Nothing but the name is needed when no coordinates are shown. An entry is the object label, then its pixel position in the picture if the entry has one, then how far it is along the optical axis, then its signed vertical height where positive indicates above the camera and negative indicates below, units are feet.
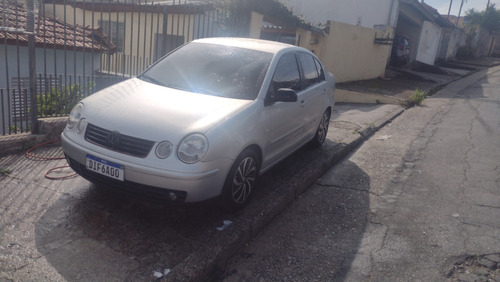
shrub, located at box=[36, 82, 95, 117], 19.03 -3.86
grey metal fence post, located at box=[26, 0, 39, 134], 15.92 -1.80
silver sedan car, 11.08 -2.68
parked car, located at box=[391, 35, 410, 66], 76.02 +0.97
